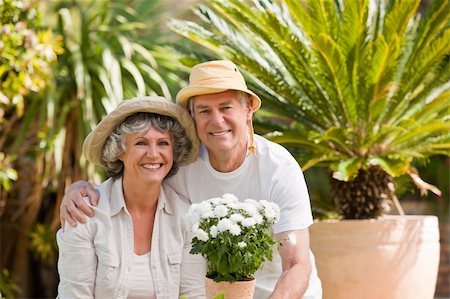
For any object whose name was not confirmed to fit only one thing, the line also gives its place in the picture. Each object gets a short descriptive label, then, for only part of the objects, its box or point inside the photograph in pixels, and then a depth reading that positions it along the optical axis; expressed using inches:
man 231.9
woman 234.0
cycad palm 358.9
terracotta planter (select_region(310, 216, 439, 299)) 350.8
